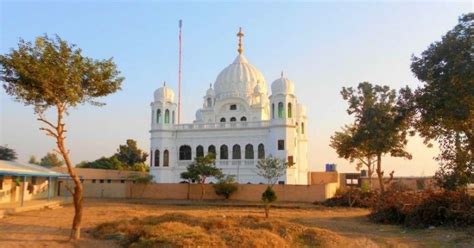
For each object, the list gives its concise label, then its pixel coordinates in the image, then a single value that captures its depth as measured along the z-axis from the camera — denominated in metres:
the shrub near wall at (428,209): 18.36
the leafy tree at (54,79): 13.87
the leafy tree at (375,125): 30.62
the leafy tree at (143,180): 41.88
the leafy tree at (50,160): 79.90
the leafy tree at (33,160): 83.09
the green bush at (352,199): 32.53
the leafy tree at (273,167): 37.29
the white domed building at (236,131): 46.12
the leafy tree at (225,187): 38.41
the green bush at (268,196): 24.25
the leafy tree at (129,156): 69.22
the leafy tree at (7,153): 59.19
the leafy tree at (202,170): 38.06
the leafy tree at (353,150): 32.88
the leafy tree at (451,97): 16.80
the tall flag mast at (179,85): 53.32
